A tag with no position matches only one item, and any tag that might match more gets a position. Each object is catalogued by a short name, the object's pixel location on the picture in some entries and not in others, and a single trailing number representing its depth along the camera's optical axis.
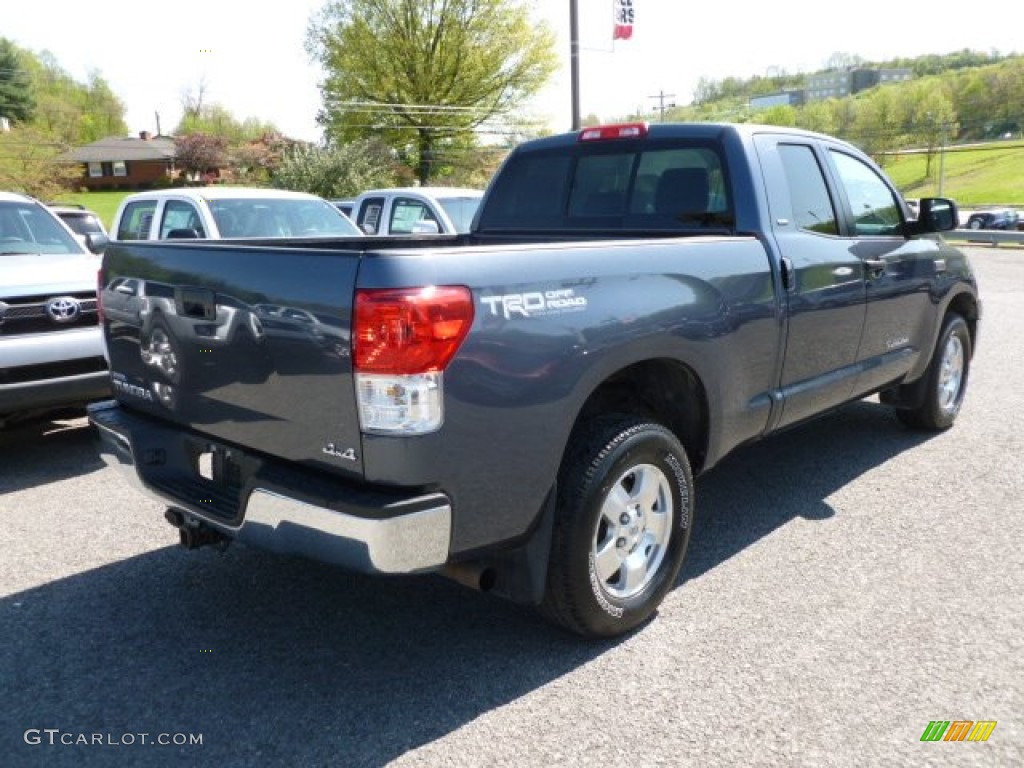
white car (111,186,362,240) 8.73
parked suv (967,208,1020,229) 36.09
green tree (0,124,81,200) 46.22
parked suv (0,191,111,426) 5.02
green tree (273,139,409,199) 31.56
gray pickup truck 2.44
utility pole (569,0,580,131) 19.25
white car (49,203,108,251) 11.55
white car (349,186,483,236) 11.31
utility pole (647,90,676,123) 76.44
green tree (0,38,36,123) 79.62
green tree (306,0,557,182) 41.88
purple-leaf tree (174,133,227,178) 77.38
